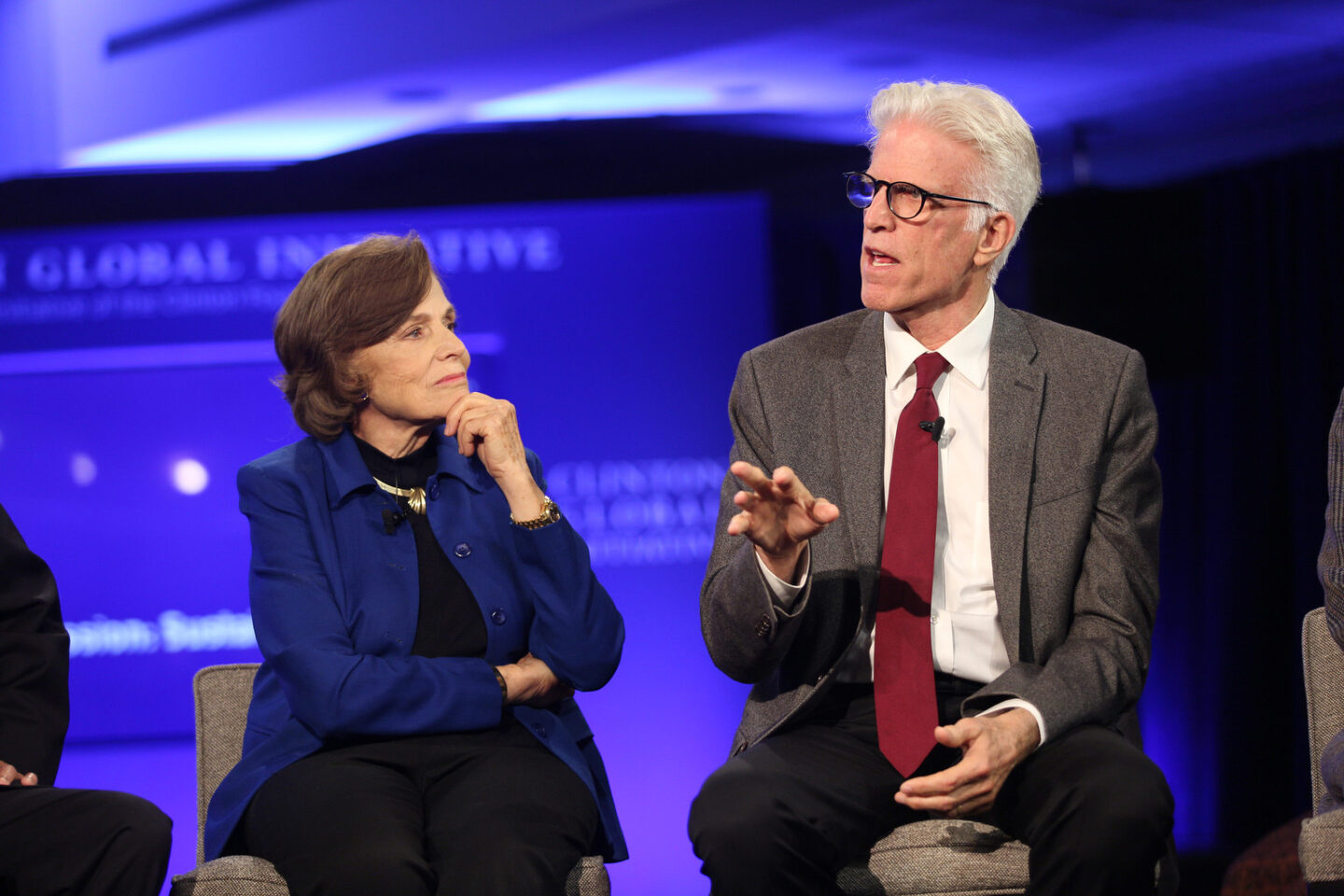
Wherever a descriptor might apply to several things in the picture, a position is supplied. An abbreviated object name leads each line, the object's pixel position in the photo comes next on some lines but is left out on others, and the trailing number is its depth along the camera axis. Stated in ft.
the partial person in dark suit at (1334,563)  15.51
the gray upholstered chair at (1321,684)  16.88
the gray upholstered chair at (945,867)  14.25
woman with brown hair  14.15
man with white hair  13.78
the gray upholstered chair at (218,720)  17.52
